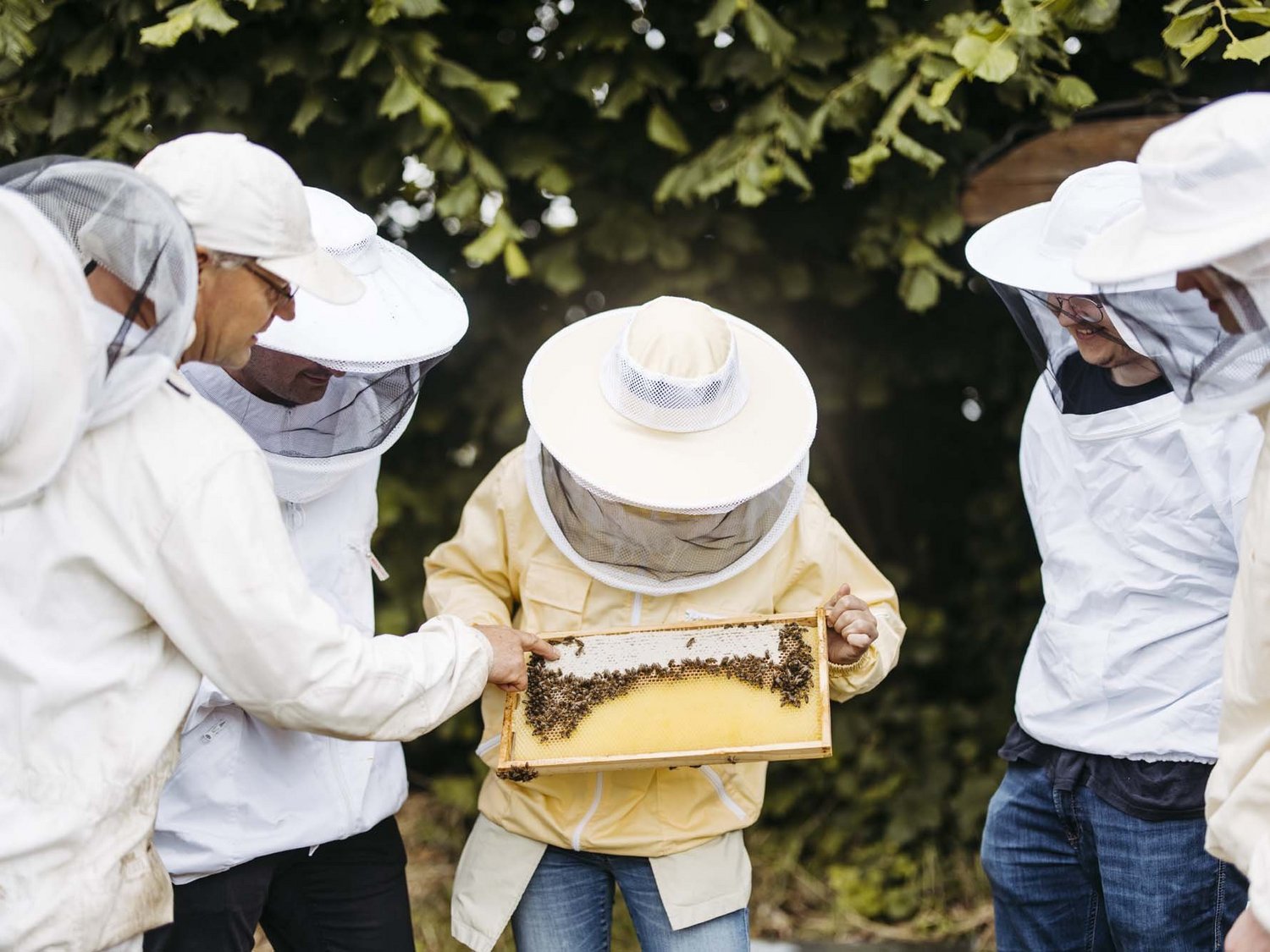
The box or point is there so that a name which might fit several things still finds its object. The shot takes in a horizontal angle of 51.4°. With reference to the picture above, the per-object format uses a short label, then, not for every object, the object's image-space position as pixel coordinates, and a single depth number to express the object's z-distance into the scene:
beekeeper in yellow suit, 2.50
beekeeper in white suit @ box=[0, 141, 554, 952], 1.80
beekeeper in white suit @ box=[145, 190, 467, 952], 2.41
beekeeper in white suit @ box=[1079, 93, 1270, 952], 1.75
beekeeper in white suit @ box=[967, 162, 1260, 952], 2.55
